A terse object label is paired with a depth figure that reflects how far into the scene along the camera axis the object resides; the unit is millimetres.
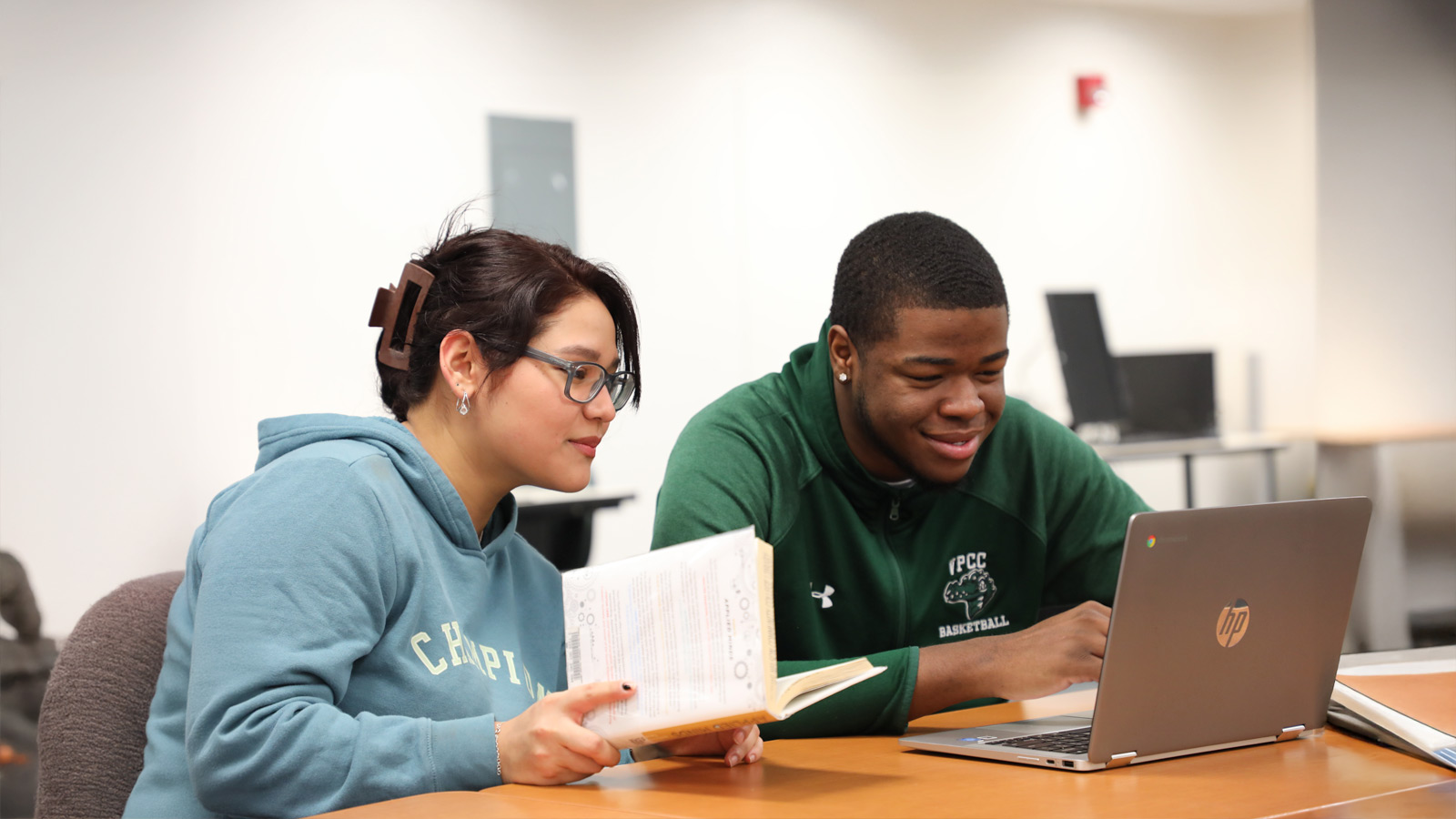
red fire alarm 5504
